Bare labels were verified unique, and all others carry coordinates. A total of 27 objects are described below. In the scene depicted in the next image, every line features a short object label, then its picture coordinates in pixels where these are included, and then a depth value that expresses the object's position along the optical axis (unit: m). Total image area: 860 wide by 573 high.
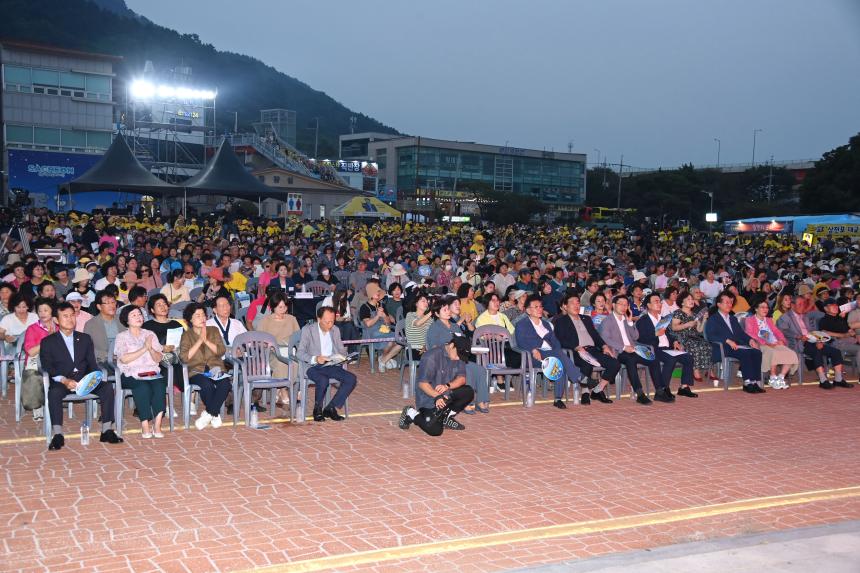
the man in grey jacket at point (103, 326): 8.09
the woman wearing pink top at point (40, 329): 7.62
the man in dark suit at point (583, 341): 9.55
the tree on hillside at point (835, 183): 57.56
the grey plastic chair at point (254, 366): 7.92
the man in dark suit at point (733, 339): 10.48
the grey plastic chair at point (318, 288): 13.71
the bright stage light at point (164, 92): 54.94
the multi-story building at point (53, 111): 49.31
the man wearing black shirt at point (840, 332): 11.28
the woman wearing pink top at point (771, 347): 10.73
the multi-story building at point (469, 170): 97.69
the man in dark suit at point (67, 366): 6.88
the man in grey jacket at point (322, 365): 8.16
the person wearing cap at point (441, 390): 7.62
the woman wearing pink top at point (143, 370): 7.28
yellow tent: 39.03
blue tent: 39.31
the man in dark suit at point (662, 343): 9.95
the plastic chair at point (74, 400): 6.88
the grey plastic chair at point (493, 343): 9.37
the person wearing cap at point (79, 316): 8.66
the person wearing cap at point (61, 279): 11.43
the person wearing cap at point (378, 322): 10.95
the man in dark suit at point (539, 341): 9.24
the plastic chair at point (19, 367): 7.65
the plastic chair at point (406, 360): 9.44
